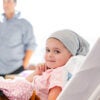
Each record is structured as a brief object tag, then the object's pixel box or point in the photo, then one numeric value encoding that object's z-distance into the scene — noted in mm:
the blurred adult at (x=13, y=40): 3020
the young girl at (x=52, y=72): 1477
